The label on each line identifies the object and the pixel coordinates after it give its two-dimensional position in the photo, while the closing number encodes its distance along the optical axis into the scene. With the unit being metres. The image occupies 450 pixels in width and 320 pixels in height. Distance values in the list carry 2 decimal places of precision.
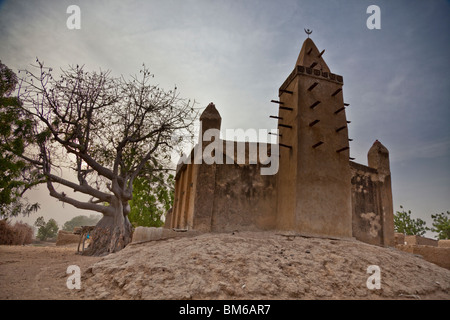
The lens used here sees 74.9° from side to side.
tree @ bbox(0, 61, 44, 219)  10.07
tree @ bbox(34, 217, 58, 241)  47.69
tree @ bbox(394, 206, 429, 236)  37.84
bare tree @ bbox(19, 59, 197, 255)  12.14
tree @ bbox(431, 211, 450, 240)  36.19
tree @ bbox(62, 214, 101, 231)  86.75
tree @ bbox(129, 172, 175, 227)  23.56
